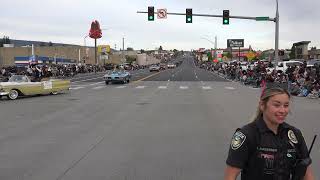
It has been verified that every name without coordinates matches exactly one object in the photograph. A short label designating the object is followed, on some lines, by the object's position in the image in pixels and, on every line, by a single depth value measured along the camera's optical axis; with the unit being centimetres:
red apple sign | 5495
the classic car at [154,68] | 5396
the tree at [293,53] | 6999
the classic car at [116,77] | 2487
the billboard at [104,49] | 9386
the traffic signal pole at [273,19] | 2239
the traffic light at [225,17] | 2216
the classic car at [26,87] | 1419
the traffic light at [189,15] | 2232
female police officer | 188
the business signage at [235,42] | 6377
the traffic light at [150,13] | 2224
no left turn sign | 2257
